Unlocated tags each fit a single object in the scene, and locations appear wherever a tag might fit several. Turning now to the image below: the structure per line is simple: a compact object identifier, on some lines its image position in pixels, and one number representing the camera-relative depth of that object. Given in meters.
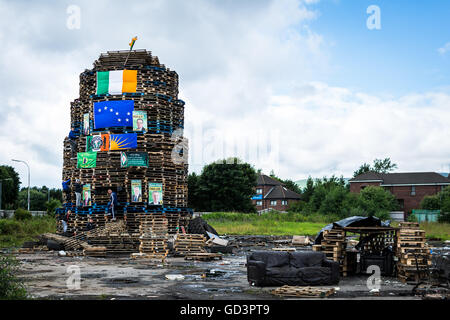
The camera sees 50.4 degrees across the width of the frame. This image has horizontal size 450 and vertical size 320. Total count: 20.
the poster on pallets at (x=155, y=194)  32.12
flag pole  33.33
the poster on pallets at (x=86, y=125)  33.66
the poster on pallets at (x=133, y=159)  31.78
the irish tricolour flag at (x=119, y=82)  32.84
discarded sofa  13.42
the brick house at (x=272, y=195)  96.69
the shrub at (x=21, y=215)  42.50
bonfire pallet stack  32.19
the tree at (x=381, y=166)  98.00
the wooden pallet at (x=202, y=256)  21.12
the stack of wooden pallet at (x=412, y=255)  14.75
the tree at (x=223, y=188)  69.44
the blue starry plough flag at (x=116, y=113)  32.38
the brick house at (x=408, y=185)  70.75
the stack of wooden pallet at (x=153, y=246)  21.98
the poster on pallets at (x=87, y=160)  32.62
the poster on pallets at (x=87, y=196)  32.19
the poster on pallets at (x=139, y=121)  32.42
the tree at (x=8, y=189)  83.54
